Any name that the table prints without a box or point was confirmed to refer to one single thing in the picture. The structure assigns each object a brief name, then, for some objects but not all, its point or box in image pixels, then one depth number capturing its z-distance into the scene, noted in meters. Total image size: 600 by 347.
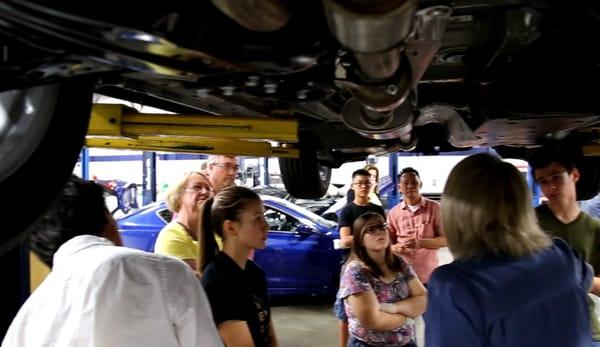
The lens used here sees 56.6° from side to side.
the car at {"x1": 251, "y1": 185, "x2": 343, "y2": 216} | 7.58
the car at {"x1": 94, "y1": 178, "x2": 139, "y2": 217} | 9.71
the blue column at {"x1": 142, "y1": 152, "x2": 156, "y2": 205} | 10.76
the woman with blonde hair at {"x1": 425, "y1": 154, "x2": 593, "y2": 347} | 1.14
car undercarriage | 0.73
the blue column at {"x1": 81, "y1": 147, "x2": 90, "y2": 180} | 9.05
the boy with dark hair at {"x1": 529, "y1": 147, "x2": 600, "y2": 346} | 2.04
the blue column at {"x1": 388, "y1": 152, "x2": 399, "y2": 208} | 8.78
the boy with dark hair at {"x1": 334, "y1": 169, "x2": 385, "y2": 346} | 3.92
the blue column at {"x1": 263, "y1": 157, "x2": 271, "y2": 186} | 11.56
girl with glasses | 2.36
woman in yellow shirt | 2.21
